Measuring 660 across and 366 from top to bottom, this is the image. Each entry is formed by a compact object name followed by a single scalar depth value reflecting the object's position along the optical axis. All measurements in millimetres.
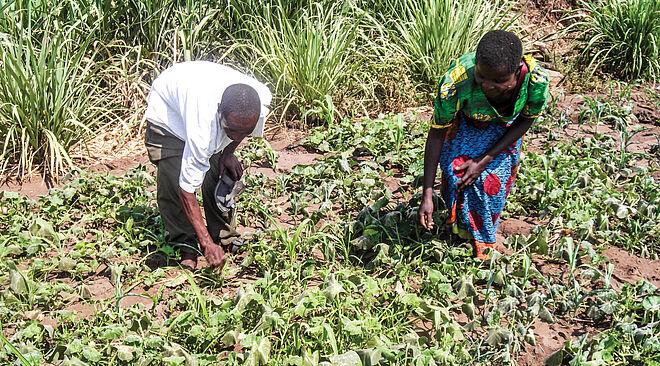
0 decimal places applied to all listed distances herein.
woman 3010
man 2863
